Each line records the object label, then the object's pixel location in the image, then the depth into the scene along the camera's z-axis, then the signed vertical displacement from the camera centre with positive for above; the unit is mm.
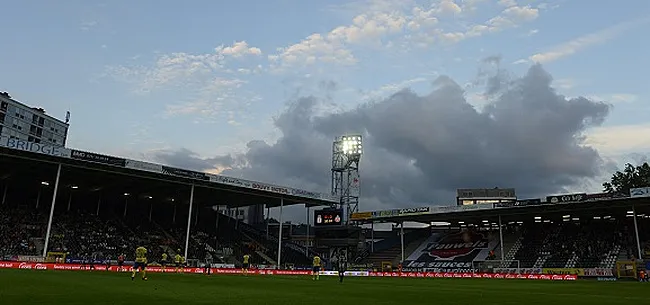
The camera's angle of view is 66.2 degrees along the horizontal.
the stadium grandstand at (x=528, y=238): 51938 +4330
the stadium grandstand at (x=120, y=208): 47500 +6789
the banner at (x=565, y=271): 48819 +254
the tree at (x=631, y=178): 71438 +13921
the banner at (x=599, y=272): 47656 +236
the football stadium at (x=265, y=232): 47031 +4660
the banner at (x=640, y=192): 46312 +7618
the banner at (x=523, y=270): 53319 +160
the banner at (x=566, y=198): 49906 +7526
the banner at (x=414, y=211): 61334 +6961
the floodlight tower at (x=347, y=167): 74062 +14729
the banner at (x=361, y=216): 65881 +6690
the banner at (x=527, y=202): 53288 +7412
